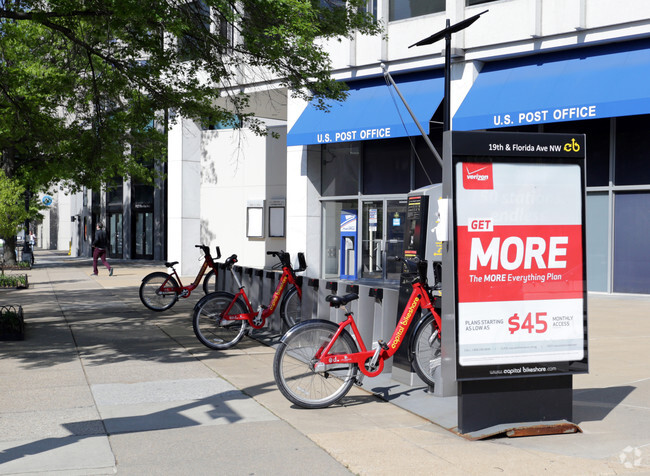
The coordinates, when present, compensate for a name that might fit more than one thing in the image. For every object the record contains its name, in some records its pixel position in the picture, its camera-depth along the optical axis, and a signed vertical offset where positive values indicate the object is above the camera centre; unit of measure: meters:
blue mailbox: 21.42 -0.03
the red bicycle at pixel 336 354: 6.46 -0.97
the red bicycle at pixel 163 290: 13.29 -0.82
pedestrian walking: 24.19 -0.03
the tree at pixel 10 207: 25.00 +1.20
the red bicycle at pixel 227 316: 9.41 -0.92
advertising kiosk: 5.64 -0.26
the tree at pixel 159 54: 10.56 +2.97
